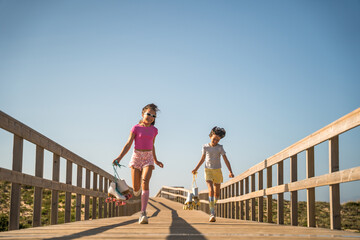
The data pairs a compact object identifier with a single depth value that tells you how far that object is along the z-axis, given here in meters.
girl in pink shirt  7.62
